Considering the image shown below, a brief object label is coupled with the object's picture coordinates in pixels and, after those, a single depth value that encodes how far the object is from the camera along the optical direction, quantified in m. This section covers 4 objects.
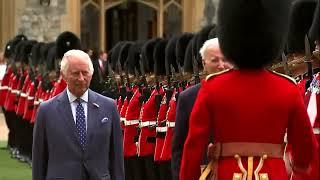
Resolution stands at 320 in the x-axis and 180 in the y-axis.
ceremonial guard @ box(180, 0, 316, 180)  9.17
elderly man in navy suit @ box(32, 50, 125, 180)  11.76
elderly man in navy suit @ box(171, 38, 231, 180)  11.16
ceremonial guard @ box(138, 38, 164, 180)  18.12
